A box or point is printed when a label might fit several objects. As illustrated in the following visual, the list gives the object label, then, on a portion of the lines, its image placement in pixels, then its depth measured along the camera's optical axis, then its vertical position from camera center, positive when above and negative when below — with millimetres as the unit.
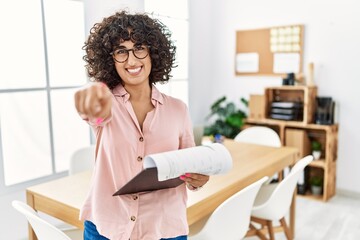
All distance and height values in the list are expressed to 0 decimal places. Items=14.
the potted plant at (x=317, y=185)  3670 -1200
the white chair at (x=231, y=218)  1577 -696
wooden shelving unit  3523 -629
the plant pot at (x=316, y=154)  3654 -865
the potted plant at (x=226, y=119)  4004 -538
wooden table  1629 -611
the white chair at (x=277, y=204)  1990 -818
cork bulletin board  3812 +262
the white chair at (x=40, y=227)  1240 -558
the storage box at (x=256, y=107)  3865 -379
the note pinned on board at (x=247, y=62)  4160 +138
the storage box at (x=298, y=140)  3623 -710
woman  1023 -181
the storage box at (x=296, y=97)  3571 -271
